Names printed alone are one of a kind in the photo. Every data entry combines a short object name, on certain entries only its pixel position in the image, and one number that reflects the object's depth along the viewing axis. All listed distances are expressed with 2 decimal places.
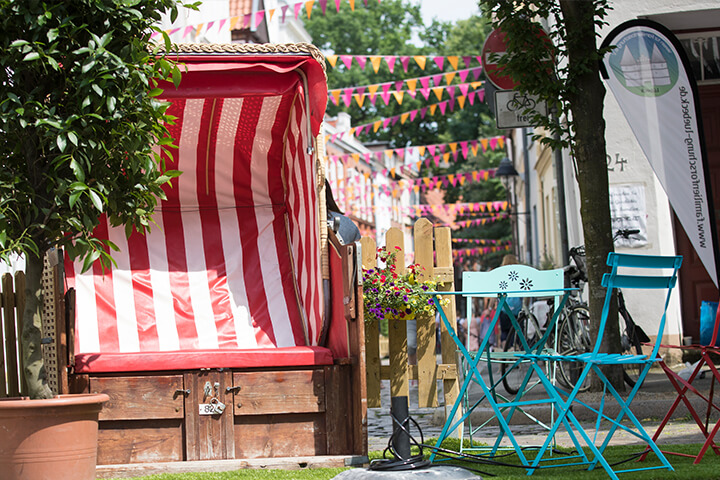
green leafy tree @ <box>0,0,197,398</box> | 7.59
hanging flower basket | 12.25
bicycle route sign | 17.52
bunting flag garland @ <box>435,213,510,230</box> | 66.52
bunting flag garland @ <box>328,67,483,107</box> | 32.06
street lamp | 39.81
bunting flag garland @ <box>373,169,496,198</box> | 53.78
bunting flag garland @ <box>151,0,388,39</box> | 26.30
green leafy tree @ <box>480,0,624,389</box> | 13.75
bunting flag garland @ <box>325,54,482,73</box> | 29.00
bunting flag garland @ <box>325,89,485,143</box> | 34.16
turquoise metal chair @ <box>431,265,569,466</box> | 9.33
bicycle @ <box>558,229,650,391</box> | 14.82
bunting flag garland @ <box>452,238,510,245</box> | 69.31
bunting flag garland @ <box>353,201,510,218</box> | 62.06
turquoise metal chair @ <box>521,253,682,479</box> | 8.14
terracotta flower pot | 7.91
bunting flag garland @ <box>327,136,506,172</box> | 42.75
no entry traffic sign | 17.89
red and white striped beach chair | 10.03
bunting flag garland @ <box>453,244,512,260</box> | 69.99
